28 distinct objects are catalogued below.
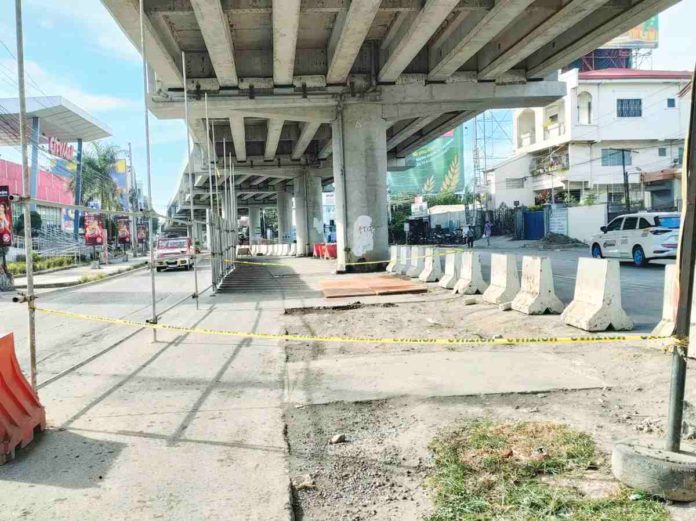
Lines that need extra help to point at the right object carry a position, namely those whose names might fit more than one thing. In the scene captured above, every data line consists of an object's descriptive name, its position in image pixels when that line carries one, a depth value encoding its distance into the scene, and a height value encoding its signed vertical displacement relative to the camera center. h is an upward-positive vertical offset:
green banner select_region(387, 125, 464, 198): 77.69 +8.72
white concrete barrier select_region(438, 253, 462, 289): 13.74 -0.93
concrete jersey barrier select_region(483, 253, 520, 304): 10.50 -0.89
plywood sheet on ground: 13.65 -1.33
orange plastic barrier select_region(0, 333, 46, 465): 4.05 -1.26
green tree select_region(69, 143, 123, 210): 56.38 +6.03
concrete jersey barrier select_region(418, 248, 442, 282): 15.65 -0.98
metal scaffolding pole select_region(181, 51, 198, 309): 12.04 +1.25
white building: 46.25 +7.76
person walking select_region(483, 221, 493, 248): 42.52 +0.06
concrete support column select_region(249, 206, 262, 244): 88.22 +2.35
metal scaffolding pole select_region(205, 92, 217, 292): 15.89 -0.41
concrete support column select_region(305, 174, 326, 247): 40.47 +1.75
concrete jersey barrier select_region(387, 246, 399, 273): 19.70 -0.89
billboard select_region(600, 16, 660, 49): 62.25 +20.43
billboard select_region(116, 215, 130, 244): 51.09 +0.51
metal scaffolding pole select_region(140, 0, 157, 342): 8.42 +1.20
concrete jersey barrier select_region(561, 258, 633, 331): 7.64 -0.96
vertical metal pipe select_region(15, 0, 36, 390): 4.66 +0.48
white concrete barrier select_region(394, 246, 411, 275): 18.32 -0.88
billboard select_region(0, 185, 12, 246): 19.72 +0.50
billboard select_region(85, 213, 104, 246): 35.31 +0.46
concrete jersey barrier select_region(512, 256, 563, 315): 9.23 -0.99
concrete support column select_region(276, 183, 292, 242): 54.72 +2.14
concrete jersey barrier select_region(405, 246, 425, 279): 17.17 -0.91
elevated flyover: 14.60 +5.35
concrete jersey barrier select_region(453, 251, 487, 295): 12.54 -1.01
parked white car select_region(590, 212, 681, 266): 17.17 -0.24
